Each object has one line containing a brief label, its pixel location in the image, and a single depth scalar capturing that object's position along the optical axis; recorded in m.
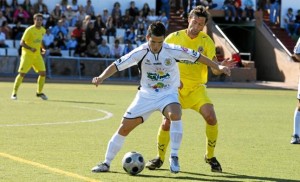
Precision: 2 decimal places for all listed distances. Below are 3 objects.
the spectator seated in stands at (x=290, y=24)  41.53
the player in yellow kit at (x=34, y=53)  22.30
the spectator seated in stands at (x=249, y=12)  39.81
